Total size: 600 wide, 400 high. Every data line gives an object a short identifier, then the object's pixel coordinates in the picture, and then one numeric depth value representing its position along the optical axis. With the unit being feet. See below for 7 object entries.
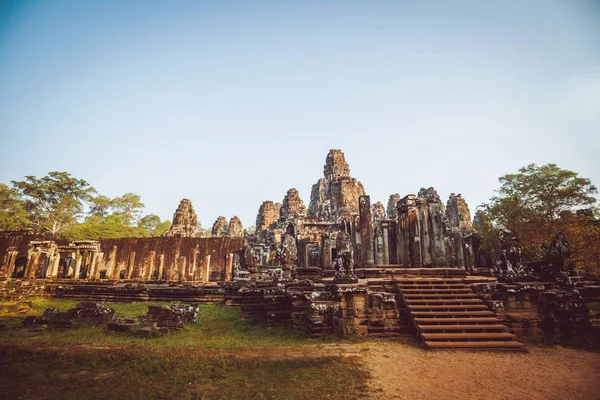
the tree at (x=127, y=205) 146.10
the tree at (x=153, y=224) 151.69
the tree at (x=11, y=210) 99.96
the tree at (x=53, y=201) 115.34
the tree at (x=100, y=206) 137.60
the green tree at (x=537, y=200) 60.80
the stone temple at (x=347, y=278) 22.89
